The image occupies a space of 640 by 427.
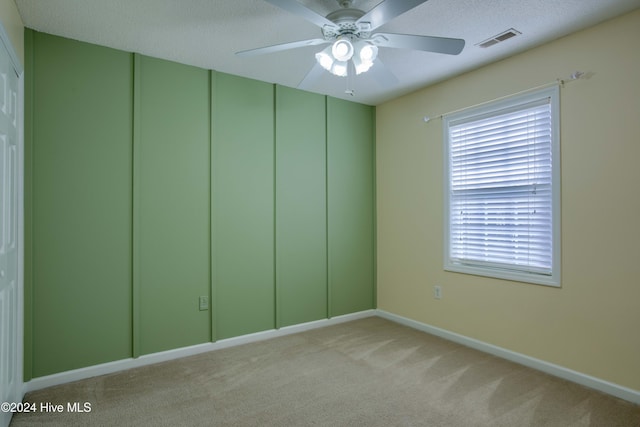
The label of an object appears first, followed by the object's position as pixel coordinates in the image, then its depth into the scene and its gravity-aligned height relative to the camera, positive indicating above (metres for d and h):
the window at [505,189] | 2.83 +0.23
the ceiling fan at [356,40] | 1.84 +1.01
